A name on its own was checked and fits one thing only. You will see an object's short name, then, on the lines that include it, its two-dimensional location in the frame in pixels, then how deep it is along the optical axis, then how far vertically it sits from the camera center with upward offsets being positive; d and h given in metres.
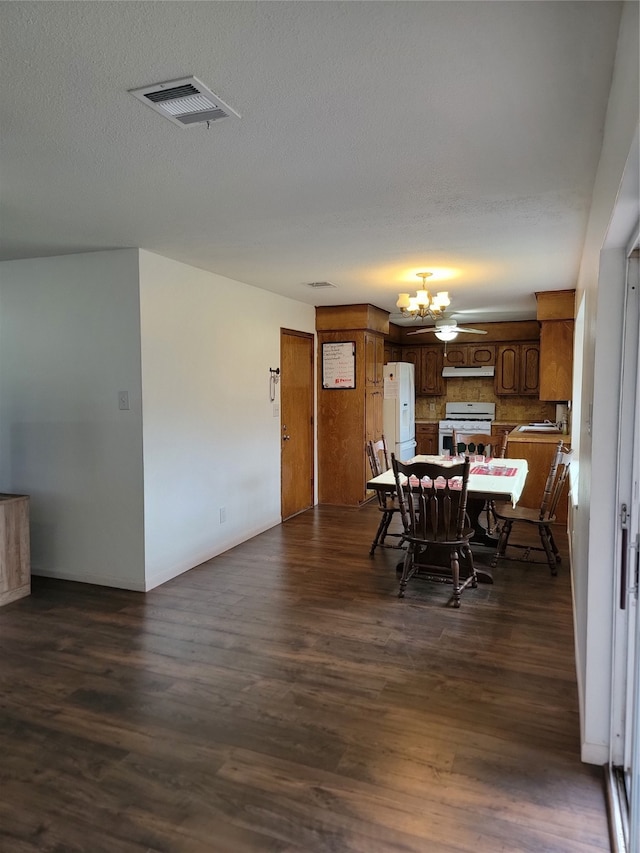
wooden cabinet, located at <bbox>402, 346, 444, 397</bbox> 9.01 +0.41
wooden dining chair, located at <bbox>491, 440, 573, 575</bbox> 4.29 -0.97
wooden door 6.06 -0.32
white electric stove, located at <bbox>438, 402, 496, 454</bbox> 8.53 -0.42
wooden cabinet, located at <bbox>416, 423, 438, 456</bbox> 8.86 -0.72
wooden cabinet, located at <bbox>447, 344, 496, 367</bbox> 8.55 +0.60
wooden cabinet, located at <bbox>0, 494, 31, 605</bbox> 3.81 -1.08
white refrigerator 7.40 -0.20
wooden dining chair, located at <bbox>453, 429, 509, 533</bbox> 5.59 -0.54
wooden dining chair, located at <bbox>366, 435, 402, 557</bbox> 4.72 -1.00
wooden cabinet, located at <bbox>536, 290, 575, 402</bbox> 5.74 +0.52
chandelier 4.55 +0.74
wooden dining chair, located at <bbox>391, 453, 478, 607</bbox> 3.70 -0.92
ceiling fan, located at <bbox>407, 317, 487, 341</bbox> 5.60 +0.63
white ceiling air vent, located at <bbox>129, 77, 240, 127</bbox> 1.75 +0.96
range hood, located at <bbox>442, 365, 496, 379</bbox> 8.52 +0.34
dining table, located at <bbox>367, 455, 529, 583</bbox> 3.87 -0.66
